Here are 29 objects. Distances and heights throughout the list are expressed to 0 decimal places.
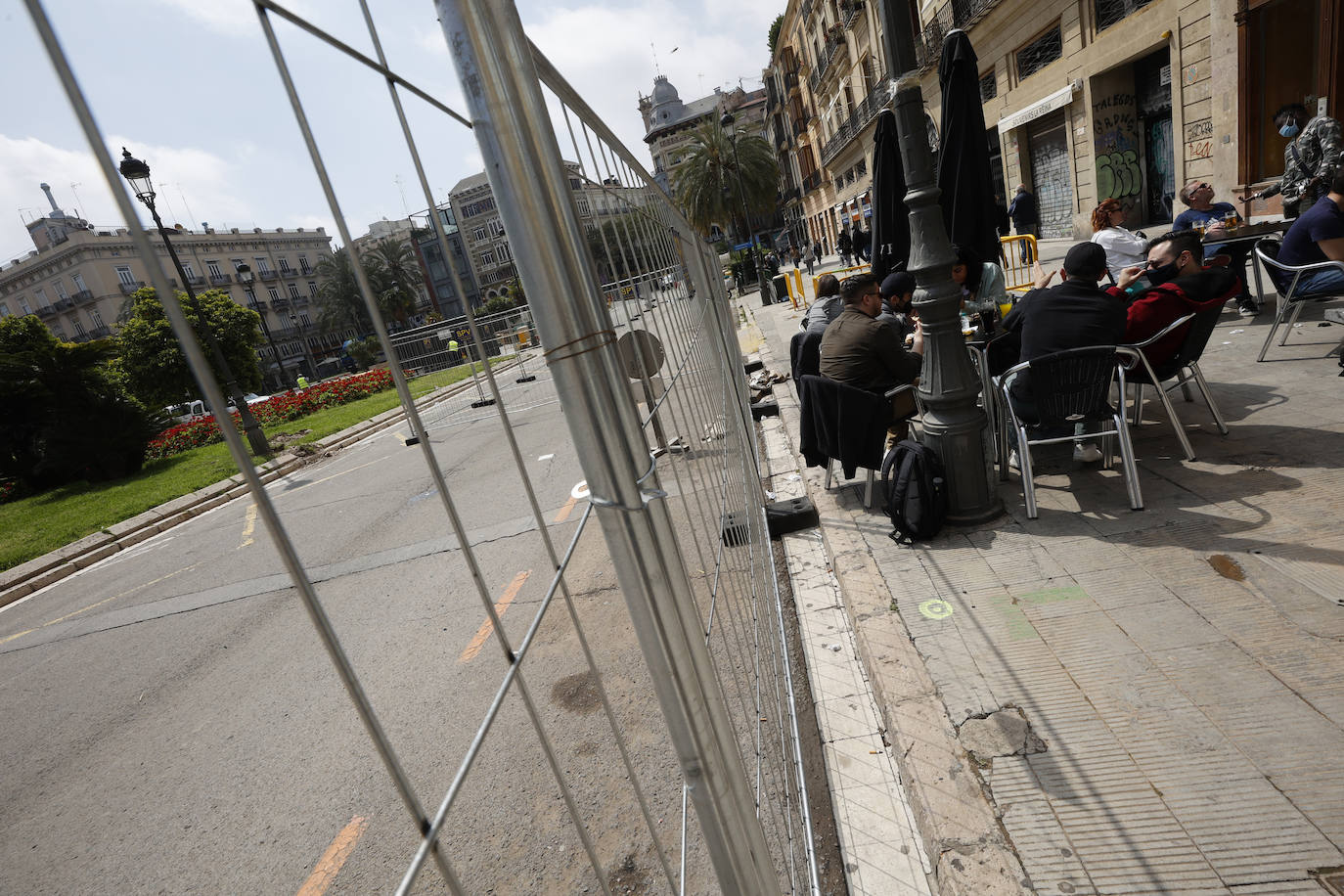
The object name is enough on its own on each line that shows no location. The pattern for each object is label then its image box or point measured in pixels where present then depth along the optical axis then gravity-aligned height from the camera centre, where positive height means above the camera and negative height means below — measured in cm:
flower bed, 1633 -85
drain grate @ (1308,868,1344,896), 166 -187
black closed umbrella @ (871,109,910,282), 639 +13
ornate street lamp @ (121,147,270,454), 1105 +13
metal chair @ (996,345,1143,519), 356 -115
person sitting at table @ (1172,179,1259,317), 622 -85
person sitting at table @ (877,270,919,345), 586 -71
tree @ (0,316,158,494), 1257 +35
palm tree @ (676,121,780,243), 2920 +360
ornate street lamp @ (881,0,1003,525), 373 -83
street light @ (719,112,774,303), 2047 +99
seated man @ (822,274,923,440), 425 -78
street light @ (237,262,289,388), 1534 +263
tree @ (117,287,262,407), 1496 +124
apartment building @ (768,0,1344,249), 1045 +100
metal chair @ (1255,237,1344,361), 492 -127
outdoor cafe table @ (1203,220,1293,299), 609 -103
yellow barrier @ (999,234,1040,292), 933 -122
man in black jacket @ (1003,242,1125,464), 377 -81
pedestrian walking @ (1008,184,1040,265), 1366 -59
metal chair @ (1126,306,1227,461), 392 -128
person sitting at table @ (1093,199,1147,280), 582 -72
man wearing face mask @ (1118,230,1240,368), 400 -91
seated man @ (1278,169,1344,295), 484 -96
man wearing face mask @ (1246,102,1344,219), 720 -58
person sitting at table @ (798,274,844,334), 629 -70
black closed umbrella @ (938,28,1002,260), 504 +29
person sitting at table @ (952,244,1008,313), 568 -80
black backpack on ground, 369 -153
